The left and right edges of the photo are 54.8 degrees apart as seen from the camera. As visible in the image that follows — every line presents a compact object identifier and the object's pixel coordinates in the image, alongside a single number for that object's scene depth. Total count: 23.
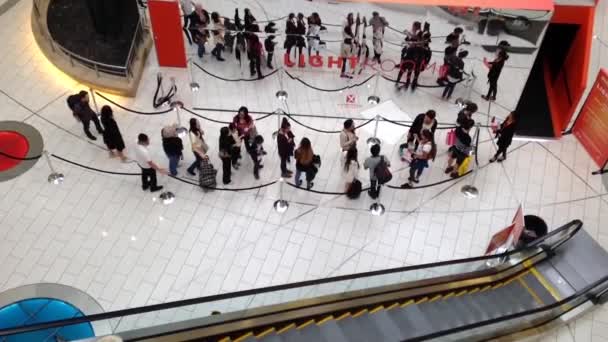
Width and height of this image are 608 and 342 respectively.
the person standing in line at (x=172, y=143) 10.07
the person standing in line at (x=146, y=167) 9.66
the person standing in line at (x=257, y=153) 10.35
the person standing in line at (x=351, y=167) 9.89
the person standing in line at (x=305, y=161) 9.85
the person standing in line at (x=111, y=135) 10.09
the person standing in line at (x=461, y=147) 10.52
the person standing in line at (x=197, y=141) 10.02
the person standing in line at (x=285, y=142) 10.01
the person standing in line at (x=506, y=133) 10.56
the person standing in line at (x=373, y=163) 9.77
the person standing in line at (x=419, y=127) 10.56
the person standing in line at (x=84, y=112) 10.70
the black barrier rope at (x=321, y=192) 10.45
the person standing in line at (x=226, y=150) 9.95
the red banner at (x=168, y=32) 12.12
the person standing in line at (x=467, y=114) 10.47
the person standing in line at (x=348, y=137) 10.19
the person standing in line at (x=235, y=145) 10.25
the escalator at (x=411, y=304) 7.15
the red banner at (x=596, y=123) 11.14
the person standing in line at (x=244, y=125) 10.34
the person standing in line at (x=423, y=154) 10.17
